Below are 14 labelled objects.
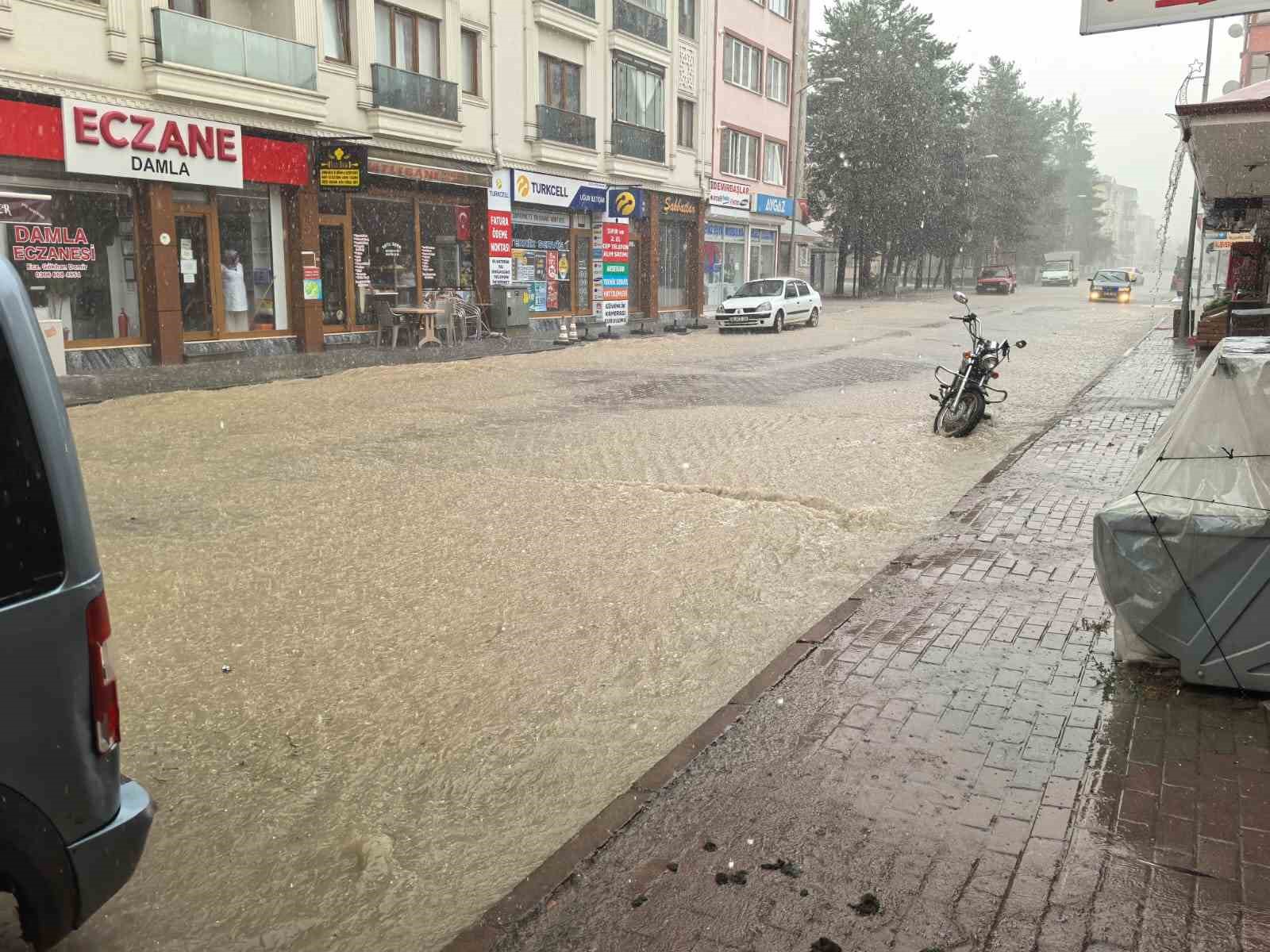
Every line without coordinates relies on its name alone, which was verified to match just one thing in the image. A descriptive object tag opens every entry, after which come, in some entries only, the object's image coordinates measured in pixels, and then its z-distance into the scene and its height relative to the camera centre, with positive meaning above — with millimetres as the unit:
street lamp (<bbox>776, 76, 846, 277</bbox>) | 46281 +6547
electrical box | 27391 -716
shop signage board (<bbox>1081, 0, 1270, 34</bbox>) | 4936 +1248
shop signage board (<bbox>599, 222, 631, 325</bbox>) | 30562 +216
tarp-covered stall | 4633 -1089
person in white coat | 21281 -292
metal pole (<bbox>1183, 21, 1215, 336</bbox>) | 25891 +691
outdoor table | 24328 -894
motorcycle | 12516 -1234
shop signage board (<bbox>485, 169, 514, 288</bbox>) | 27797 +1328
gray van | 2533 -920
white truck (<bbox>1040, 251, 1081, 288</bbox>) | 73125 +797
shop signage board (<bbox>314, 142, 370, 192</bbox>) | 22109 +2222
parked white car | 31031 -682
